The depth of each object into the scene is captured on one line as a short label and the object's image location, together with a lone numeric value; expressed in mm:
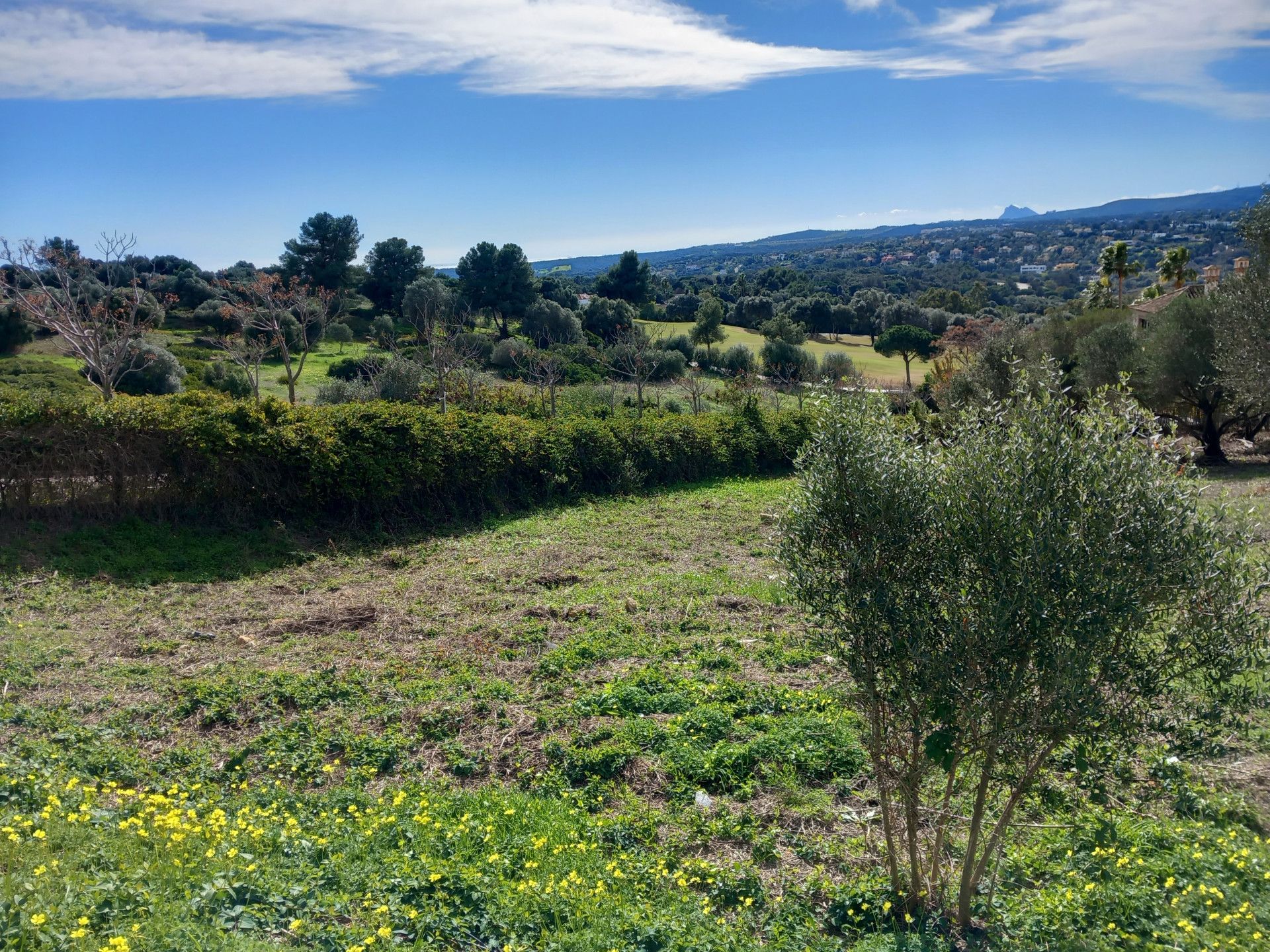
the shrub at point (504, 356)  36431
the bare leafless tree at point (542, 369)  25031
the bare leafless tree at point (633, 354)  30484
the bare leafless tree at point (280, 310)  23906
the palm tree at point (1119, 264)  41750
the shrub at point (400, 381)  26016
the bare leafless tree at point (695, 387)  25645
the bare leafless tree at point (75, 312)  16594
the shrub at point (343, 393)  25188
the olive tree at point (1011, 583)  3555
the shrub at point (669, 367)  38469
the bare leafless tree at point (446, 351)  23344
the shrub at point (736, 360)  41312
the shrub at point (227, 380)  28000
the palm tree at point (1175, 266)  41312
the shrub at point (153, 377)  25953
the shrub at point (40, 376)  22109
